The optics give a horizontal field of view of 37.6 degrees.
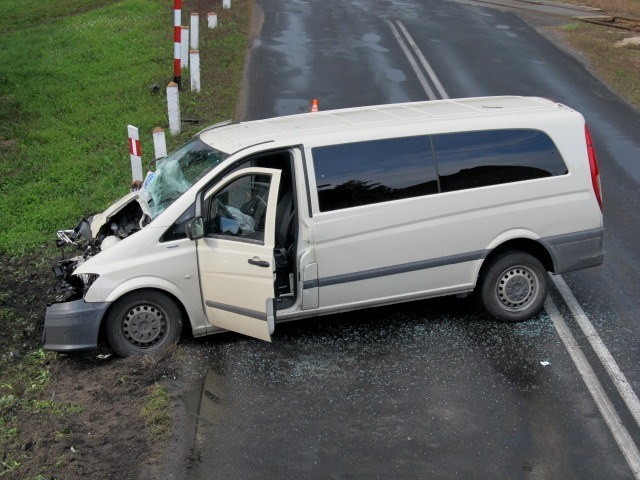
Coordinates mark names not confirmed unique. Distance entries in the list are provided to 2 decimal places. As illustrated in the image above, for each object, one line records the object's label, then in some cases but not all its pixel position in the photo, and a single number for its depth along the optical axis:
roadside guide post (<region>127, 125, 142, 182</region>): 11.70
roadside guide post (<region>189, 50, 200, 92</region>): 16.88
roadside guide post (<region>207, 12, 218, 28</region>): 23.06
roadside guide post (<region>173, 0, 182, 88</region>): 17.22
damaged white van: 8.20
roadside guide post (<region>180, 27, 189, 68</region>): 18.88
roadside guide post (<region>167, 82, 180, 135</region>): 14.60
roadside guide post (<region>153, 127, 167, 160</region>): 12.26
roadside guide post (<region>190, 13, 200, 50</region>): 19.23
